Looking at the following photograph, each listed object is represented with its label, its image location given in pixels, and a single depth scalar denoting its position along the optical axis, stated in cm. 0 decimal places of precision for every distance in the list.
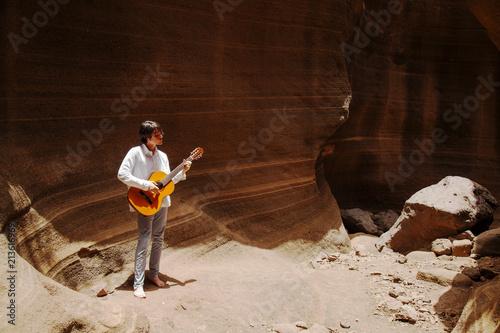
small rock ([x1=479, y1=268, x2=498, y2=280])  421
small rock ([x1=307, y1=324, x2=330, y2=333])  318
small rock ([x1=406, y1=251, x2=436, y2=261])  538
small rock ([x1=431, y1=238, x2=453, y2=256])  543
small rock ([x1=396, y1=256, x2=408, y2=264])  521
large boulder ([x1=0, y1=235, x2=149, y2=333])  234
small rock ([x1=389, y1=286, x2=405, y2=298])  405
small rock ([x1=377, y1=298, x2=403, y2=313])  375
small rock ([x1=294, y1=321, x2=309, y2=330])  327
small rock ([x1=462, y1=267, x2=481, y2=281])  424
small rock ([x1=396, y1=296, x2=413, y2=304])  389
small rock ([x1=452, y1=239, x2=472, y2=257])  527
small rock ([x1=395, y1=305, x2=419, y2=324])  356
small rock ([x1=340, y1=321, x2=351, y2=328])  348
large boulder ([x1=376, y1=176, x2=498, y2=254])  564
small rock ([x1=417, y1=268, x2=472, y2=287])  415
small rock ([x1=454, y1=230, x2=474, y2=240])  554
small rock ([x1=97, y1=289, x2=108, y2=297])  339
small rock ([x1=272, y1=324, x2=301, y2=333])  316
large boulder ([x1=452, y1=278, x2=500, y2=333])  285
